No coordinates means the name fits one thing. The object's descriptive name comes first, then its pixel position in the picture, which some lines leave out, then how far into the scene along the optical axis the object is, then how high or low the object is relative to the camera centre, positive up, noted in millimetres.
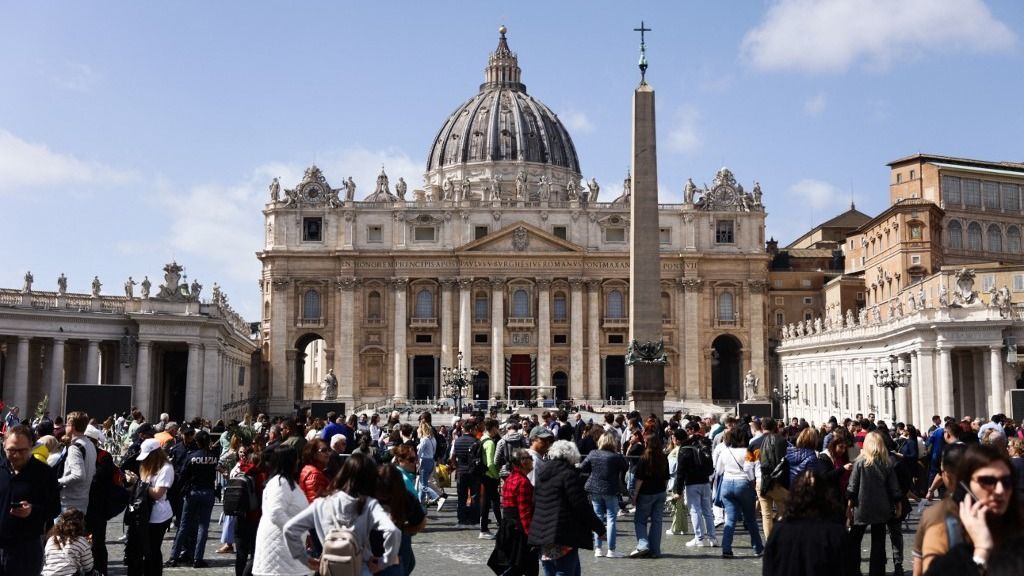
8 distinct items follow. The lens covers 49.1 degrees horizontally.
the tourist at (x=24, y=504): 8086 -696
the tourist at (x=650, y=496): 13620 -1035
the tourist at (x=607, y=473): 13273 -740
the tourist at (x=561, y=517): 9578 -913
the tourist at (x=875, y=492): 11172 -809
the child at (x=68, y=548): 9148 -1132
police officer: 13060 -982
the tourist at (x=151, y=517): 11188 -1091
